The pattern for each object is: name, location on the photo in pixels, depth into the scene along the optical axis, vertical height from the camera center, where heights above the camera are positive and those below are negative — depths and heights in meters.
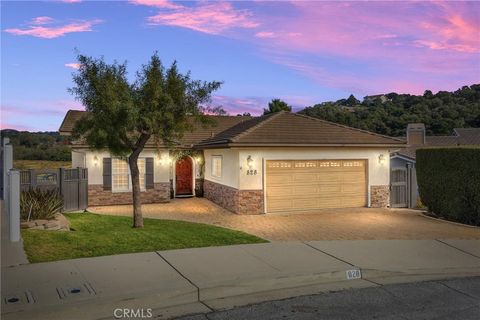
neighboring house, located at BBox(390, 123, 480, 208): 19.11 -0.32
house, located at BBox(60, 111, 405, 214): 16.72 -0.56
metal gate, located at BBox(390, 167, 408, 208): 18.95 -1.47
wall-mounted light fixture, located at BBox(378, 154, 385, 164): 18.50 -0.21
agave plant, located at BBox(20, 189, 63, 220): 11.60 -1.34
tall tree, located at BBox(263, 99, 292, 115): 35.24 +4.00
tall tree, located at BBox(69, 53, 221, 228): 10.91 +1.37
